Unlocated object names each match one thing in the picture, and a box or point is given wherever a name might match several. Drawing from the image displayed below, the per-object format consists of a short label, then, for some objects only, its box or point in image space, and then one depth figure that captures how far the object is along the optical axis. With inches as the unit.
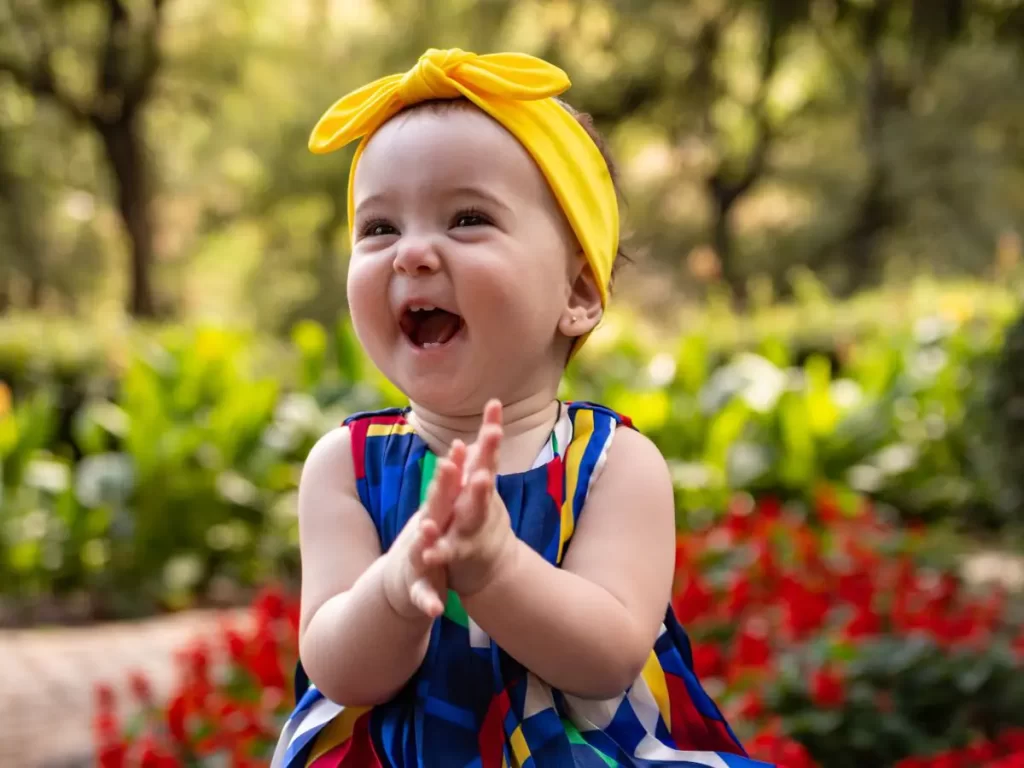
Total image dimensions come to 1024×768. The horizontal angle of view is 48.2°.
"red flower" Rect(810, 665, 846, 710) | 118.8
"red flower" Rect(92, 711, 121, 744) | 118.2
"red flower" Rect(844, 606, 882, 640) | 137.3
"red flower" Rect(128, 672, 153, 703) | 126.3
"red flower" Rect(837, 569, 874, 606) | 152.1
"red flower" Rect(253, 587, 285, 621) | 141.1
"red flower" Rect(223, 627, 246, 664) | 138.2
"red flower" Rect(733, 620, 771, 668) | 131.6
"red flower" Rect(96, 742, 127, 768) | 113.4
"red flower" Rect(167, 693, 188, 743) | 122.7
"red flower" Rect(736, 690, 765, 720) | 116.9
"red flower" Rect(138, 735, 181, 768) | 110.6
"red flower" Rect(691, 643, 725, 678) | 126.8
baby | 50.8
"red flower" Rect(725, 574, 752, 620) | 152.3
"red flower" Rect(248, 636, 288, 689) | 129.9
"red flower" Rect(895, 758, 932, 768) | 111.2
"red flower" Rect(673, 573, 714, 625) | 148.3
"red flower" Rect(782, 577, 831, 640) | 143.4
